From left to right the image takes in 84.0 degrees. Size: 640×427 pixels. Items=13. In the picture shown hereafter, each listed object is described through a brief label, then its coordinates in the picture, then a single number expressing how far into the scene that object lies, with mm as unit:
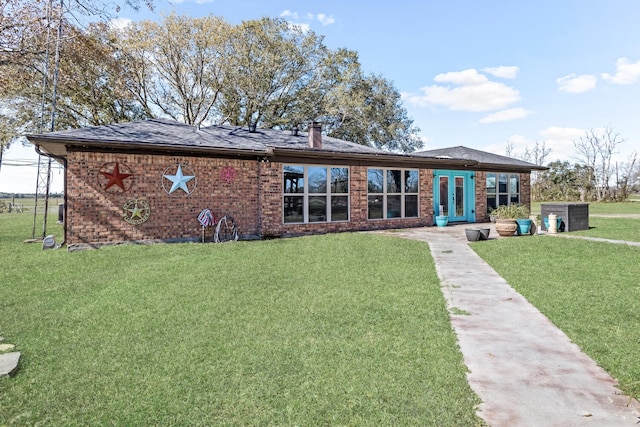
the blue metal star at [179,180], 9273
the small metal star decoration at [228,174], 9906
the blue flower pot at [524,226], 10336
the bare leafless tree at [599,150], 31594
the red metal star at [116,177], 8641
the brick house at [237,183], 8531
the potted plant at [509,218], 10062
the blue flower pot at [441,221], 12992
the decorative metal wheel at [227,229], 9805
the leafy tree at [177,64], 19312
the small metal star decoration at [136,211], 8836
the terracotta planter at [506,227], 10039
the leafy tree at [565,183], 30156
